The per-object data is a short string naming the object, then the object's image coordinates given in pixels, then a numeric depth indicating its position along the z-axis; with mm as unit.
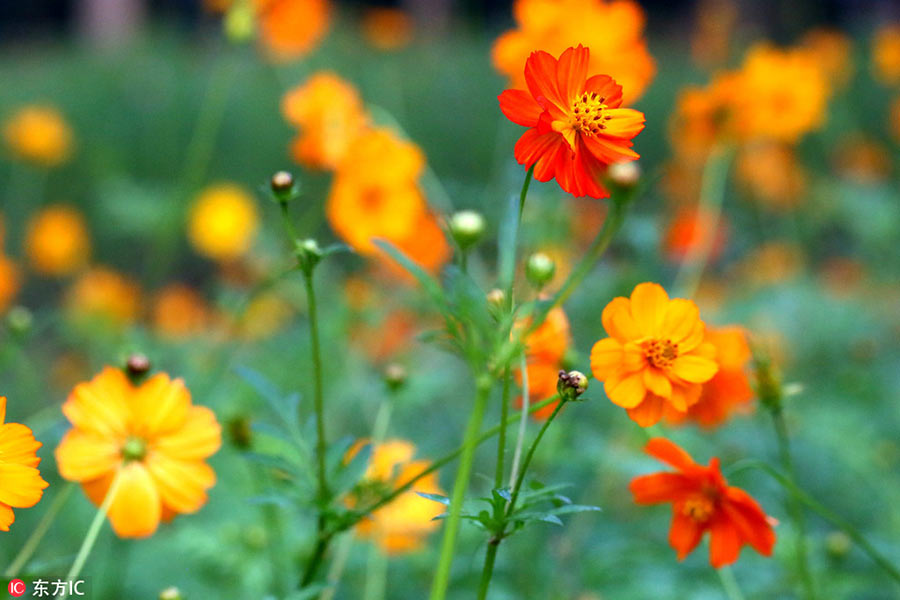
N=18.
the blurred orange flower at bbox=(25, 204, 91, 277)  3459
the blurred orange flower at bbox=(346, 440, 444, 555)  1411
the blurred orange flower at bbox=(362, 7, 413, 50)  5135
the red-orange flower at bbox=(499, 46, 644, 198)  1183
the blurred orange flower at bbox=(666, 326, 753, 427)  1325
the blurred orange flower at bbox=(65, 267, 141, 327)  2904
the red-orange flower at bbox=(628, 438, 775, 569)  1239
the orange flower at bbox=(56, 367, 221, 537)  1222
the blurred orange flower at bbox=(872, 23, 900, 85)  3173
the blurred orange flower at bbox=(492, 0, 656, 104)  1439
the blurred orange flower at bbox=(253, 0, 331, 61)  2271
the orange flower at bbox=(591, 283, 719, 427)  1197
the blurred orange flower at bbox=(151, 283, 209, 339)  3244
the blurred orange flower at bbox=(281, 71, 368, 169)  1514
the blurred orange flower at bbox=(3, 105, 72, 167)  3298
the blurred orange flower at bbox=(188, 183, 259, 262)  3229
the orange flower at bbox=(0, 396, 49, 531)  1168
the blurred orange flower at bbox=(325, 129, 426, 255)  1513
